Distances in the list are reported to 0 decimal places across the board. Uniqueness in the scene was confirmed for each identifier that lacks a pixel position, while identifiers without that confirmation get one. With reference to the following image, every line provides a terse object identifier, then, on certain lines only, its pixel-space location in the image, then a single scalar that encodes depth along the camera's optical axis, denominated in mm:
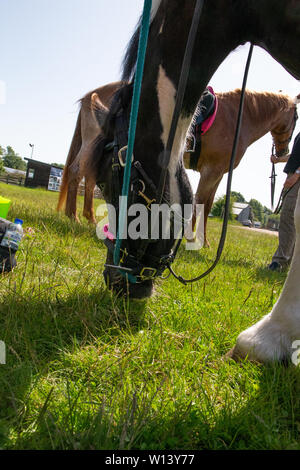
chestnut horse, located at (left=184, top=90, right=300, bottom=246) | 5074
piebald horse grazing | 1385
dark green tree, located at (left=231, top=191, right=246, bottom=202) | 110812
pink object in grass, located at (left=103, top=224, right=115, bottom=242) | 1814
